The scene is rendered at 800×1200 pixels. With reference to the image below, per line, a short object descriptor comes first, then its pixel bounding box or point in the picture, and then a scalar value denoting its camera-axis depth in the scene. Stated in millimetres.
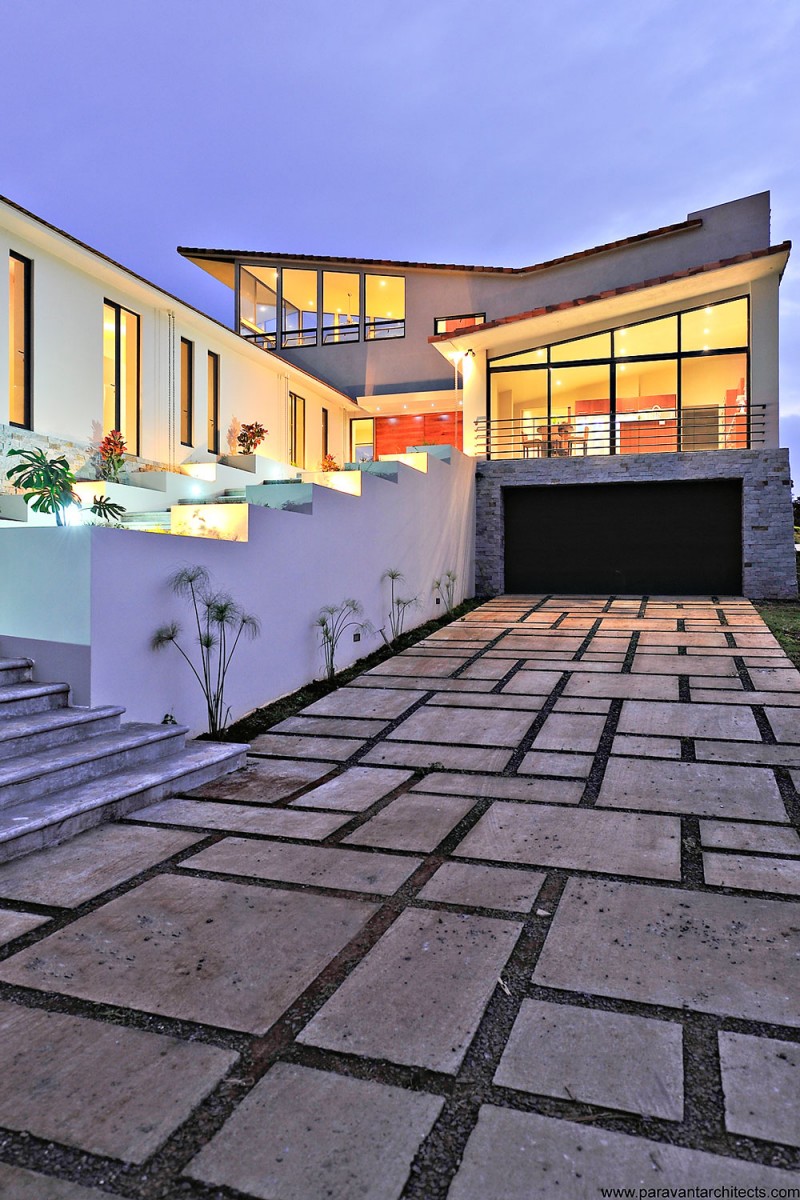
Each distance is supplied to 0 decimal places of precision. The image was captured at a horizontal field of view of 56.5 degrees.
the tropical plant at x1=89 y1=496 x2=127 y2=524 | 6098
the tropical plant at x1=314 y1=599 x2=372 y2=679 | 5938
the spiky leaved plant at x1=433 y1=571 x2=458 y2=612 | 9293
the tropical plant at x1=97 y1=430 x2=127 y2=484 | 7641
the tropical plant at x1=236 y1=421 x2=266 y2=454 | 10812
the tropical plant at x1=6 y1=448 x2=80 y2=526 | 5305
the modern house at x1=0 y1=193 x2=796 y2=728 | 4766
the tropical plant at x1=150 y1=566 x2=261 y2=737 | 4246
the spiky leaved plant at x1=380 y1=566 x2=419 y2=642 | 7461
